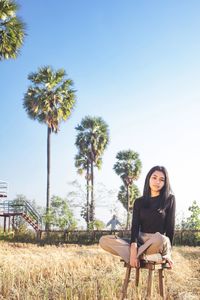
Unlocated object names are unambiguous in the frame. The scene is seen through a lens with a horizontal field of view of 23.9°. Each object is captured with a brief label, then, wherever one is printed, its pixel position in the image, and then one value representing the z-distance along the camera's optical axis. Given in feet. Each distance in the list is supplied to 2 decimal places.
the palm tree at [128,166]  168.25
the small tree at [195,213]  81.26
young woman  16.84
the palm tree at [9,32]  77.41
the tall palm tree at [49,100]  127.34
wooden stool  16.94
